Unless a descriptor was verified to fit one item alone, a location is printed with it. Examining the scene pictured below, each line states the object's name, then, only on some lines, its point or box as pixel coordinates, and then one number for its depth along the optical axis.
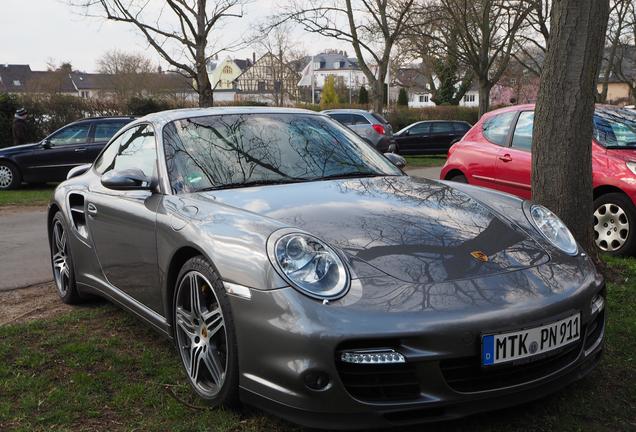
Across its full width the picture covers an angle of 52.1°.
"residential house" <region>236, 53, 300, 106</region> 61.60
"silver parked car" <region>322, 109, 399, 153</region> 18.73
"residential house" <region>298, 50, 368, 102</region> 102.45
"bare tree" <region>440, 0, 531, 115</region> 24.44
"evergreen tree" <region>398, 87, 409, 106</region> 56.01
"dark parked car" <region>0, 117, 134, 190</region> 13.85
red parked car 5.95
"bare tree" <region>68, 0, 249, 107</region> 18.80
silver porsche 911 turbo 2.42
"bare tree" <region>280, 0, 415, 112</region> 26.45
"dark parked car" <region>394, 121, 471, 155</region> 23.44
